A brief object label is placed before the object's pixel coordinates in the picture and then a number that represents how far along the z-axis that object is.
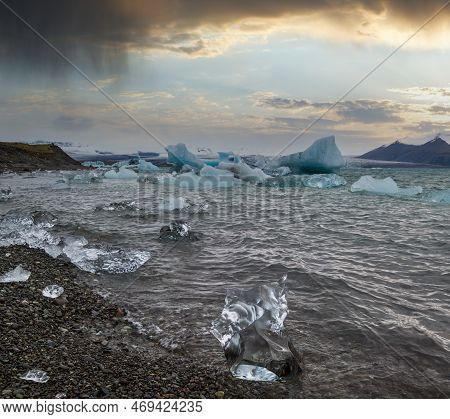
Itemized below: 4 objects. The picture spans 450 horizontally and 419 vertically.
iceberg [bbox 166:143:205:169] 41.53
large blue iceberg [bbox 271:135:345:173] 36.97
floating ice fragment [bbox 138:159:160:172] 59.19
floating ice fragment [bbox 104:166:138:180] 41.56
